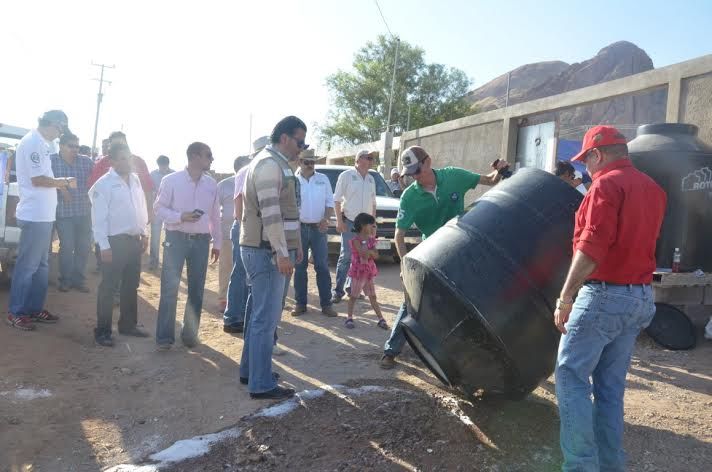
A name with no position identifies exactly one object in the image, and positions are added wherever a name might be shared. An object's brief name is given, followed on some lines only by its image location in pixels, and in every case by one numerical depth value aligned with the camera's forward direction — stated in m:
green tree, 47.66
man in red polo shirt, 2.60
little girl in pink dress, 6.00
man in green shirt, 4.39
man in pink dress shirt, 5.01
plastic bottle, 5.80
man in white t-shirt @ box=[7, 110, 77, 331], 5.24
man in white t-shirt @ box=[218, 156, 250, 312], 6.23
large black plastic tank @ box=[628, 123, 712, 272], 5.84
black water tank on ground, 2.92
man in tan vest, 3.84
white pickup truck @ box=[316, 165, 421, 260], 9.66
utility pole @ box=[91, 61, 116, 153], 45.34
